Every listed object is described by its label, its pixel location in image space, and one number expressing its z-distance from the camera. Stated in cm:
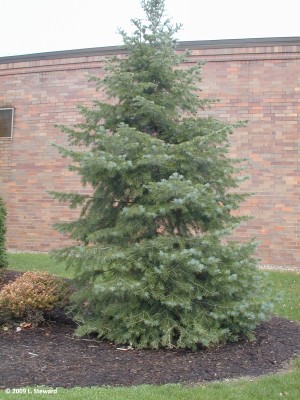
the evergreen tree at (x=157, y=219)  520
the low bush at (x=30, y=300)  611
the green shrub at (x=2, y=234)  861
